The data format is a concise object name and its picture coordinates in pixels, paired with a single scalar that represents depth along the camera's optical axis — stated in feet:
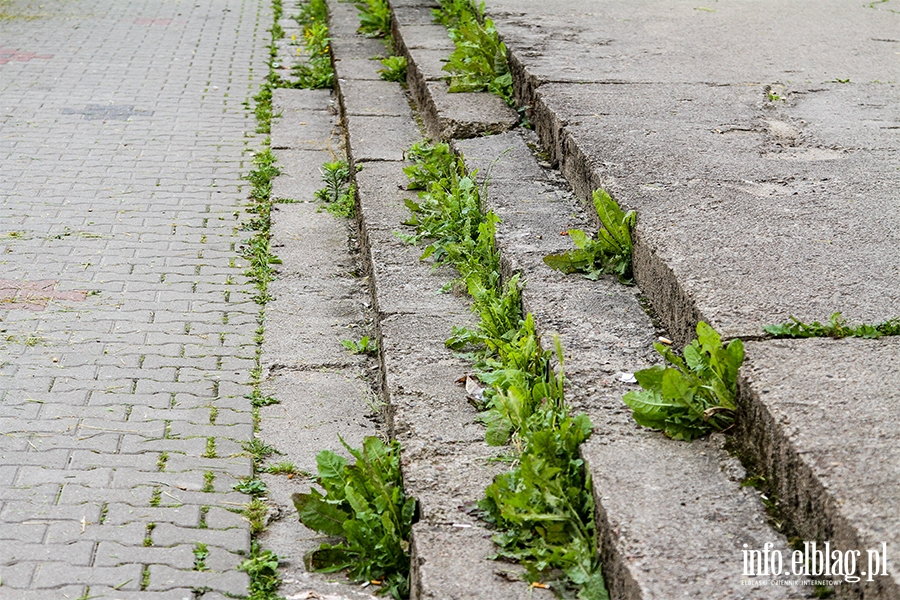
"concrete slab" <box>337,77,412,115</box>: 21.61
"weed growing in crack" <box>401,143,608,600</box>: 7.68
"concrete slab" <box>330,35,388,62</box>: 27.04
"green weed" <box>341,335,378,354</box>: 12.96
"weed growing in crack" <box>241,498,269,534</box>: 9.32
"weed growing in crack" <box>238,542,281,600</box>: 8.38
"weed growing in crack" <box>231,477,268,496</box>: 9.91
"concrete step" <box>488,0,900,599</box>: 7.14
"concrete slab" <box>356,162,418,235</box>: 15.34
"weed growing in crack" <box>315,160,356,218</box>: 18.11
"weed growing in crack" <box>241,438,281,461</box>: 10.61
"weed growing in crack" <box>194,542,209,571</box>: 8.66
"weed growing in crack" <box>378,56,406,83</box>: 24.11
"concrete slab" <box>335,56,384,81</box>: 24.77
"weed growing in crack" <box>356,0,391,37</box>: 29.12
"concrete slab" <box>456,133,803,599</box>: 6.69
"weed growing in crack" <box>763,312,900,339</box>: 8.59
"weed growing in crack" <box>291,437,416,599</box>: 8.50
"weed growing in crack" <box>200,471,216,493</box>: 9.88
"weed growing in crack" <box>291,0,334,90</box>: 27.20
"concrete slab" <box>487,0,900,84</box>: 17.95
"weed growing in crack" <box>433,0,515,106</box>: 19.22
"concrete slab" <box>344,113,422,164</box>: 18.56
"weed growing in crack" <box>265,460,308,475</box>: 10.30
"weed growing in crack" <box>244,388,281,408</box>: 11.68
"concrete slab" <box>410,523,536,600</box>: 7.39
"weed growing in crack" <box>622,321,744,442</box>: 8.14
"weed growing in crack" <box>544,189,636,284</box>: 11.27
